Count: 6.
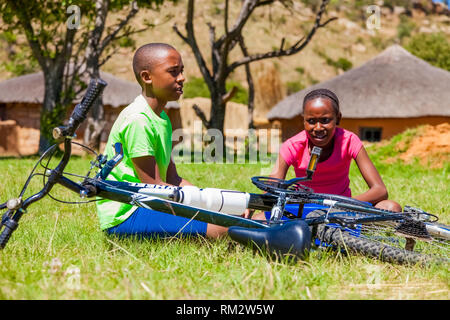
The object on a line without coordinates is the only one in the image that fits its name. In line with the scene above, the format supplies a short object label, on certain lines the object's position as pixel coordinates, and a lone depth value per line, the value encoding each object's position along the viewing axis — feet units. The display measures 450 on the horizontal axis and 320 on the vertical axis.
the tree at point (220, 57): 44.11
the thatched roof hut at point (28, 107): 68.59
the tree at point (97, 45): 42.27
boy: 9.40
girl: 10.40
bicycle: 7.59
